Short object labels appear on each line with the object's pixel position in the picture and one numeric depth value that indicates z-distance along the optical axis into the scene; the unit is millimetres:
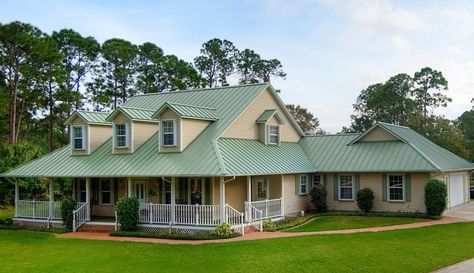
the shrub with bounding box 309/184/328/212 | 30672
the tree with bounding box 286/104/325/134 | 68688
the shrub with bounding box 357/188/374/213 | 29400
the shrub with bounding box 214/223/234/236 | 22562
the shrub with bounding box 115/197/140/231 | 24359
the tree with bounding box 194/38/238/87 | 62531
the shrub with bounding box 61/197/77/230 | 26281
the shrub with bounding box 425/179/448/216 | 27031
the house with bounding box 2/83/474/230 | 24734
